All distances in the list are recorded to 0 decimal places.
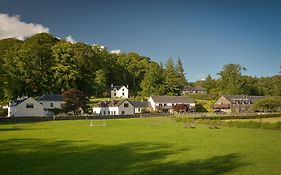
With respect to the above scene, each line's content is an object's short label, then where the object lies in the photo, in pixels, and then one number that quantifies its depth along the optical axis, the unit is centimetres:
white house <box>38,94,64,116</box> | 5718
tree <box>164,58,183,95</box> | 8275
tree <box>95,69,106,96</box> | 7158
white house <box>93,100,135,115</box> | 6128
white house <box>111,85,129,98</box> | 8149
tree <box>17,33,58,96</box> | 6254
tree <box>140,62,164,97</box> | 7790
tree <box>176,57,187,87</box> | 10091
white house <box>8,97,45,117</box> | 5042
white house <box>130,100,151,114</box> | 6605
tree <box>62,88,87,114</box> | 5077
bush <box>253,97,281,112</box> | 6428
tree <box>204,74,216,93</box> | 9997
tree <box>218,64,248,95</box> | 8520
